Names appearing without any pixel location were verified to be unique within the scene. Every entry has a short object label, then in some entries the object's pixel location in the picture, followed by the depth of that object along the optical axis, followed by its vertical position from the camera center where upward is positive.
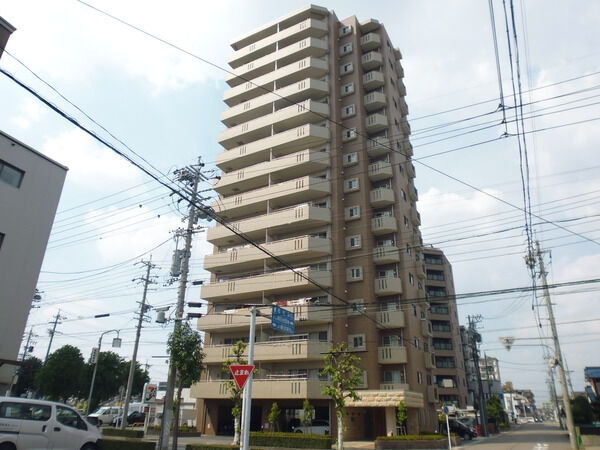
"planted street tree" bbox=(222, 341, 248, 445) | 26.97 -0.05
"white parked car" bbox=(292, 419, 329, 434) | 31.66 -2.14
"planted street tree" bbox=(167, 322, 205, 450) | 23.06 +2.19
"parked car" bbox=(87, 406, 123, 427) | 41.53 -1.97
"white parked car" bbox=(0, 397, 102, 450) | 12.34 -1.05
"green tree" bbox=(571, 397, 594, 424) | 35.44 -0.66
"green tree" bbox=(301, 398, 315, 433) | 29.41 -1.07
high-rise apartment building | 33.41 +14.79
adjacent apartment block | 65.38 +10.61
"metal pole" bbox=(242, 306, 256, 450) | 14.00 -0.01
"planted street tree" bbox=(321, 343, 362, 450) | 24.72 +1.08
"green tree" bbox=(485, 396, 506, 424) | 58.38 -1.11
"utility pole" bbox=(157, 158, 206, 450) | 20.88 +6.09
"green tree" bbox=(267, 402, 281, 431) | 31.19 -1.40
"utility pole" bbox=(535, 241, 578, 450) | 27.84 +2.29
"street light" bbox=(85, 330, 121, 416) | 39.48 +4.55
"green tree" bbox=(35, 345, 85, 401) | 49.16 +2.06
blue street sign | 18.94 +3.40
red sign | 14.49 +0.79
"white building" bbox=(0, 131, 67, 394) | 19.84 +7.81
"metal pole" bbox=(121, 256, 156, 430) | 32.03 +5.98
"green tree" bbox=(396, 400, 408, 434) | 28.33 -0.97
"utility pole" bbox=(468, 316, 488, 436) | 47.05 +5.46
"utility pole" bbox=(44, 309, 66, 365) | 57.68 +8.11
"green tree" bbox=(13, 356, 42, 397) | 58.09 +1.27
